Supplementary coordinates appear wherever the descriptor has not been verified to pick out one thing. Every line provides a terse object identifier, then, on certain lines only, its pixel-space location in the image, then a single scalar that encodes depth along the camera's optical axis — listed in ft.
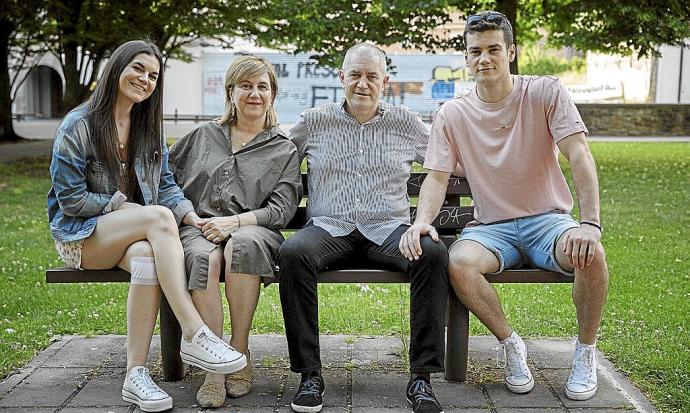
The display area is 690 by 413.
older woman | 13.34
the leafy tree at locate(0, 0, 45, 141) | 55.88
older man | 13.24
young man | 13.61
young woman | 13.09
